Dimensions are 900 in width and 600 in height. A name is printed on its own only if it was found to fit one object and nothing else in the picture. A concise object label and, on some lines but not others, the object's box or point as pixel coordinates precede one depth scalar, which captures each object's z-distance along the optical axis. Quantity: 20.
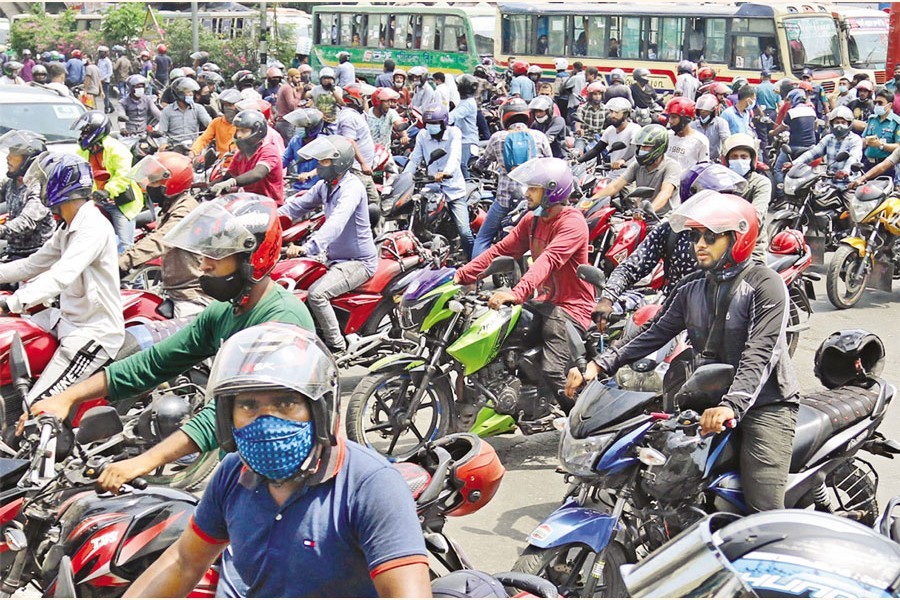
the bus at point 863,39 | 26.69
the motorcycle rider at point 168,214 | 7.06
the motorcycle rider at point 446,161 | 12.23
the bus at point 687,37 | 25.98
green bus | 31.28
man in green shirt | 4.14
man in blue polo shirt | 2.69
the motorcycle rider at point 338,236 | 7.76
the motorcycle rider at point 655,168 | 9.65
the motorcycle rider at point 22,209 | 8.70
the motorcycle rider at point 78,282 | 6.01
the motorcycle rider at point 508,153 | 10.56
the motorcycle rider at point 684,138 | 10.98
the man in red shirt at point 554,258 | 6.69
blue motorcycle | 4.31
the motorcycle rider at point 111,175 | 9.57
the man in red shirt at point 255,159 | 10.16
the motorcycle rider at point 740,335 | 4.59
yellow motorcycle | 10.99
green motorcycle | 6.61
